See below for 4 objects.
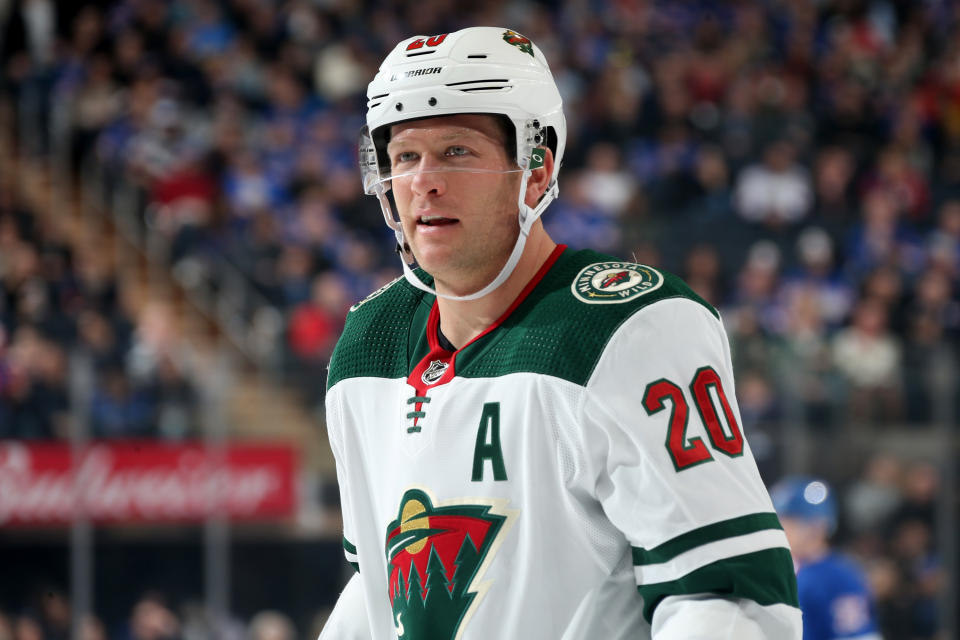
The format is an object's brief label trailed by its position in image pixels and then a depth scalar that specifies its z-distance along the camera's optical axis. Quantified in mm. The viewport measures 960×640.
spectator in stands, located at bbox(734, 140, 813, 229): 18656
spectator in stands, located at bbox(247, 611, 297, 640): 13195
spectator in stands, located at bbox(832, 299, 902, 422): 13633
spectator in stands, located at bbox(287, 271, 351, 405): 14146
